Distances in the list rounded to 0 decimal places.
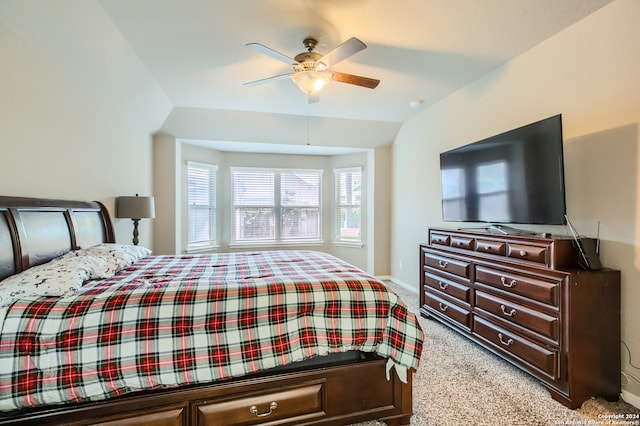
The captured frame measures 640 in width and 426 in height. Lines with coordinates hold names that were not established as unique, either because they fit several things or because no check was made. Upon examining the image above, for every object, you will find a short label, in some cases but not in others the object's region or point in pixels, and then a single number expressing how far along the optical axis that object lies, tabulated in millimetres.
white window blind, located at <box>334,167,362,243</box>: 5734
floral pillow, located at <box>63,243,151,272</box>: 2105
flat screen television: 2174
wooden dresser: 1911
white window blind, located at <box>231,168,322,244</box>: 5672
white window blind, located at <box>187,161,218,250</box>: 5105
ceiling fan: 2352
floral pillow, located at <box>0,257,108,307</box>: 1429
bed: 1349
